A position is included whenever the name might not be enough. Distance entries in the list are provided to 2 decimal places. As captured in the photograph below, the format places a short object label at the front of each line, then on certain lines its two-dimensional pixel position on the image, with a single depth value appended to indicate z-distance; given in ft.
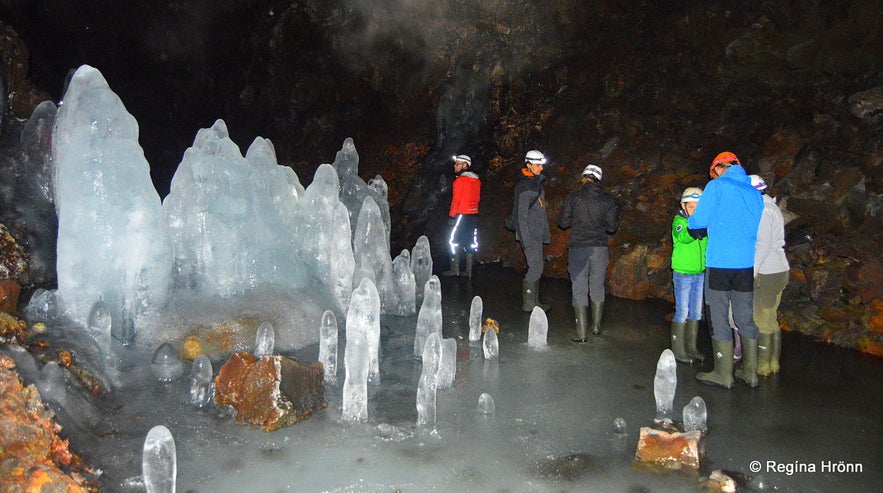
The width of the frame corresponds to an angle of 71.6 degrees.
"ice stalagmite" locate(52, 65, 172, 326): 20.66
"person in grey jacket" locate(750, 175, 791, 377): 20.08
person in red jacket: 37.60
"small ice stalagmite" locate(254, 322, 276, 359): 19.79
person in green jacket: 21.65
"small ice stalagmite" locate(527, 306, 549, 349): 23.49
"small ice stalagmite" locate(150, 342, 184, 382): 19.06
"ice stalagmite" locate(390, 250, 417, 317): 28.12
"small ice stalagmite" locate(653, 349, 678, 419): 16.58
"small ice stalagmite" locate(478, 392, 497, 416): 17.20
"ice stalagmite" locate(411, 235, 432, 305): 30.04
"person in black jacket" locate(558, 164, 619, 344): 24.88
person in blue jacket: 19.12
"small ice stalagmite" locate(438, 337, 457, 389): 19.06
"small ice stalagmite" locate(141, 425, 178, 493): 10.98
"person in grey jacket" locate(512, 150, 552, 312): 28.12
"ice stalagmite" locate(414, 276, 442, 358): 21.84
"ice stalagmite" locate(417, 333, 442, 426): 16.16
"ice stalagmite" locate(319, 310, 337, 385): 19.04
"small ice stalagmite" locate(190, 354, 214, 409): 17.12
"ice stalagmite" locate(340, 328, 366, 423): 15.98
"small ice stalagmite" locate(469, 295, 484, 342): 24.12
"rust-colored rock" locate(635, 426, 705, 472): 14.40
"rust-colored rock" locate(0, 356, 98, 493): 10.64
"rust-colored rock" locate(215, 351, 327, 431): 16.16
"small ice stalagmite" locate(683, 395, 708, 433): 16.02
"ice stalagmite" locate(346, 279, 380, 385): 17.40
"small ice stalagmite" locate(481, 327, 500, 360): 22.04
